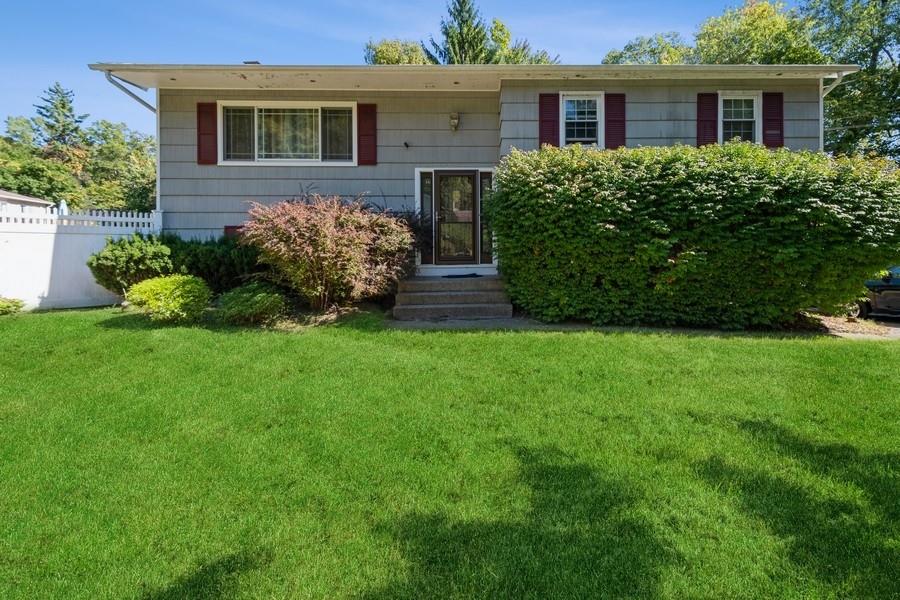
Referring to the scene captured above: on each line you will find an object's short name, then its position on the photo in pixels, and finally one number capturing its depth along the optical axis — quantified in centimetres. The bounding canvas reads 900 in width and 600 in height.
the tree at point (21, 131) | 3284
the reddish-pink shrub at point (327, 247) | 666
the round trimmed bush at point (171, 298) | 641
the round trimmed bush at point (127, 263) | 789
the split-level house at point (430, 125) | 895
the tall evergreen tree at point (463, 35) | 2331
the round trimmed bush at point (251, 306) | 656
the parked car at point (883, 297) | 883
